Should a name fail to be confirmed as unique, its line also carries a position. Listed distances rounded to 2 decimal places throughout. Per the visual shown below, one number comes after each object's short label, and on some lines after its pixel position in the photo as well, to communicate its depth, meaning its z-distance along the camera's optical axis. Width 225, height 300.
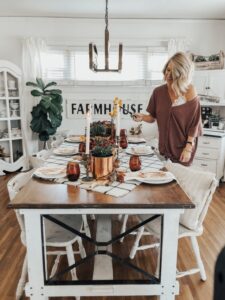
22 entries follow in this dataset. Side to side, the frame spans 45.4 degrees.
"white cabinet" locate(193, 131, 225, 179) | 3.81
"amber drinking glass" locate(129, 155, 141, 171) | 1.80
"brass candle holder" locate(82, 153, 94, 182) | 1.62
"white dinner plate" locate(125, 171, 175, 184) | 1.58
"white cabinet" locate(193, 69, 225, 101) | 4.02
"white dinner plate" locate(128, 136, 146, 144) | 2.90
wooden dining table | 1.30
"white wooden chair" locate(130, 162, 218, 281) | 1.64
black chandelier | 2.31
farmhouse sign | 4.55
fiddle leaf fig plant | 4.08
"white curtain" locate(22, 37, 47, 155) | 4.25
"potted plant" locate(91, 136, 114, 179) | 1.62
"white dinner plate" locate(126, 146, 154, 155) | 2.35
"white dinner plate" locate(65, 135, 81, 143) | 2.90
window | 4.43
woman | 2.01
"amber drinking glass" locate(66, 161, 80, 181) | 1.59
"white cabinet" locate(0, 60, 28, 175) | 4.13
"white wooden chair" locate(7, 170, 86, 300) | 1.59
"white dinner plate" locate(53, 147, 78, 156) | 2.29
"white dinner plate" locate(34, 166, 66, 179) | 1.65
